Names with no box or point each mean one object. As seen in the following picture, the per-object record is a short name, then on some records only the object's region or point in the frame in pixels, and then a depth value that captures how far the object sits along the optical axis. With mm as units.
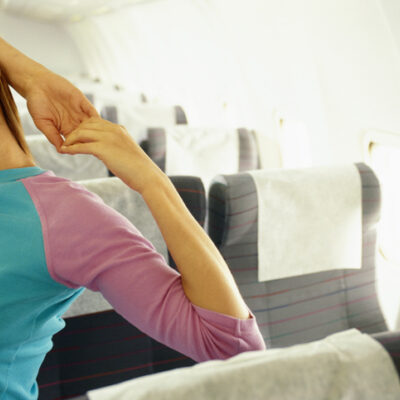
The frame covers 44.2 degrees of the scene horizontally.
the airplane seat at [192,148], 2525
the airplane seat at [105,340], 1270
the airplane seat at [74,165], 2213
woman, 696
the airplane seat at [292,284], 1408
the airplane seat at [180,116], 3682
